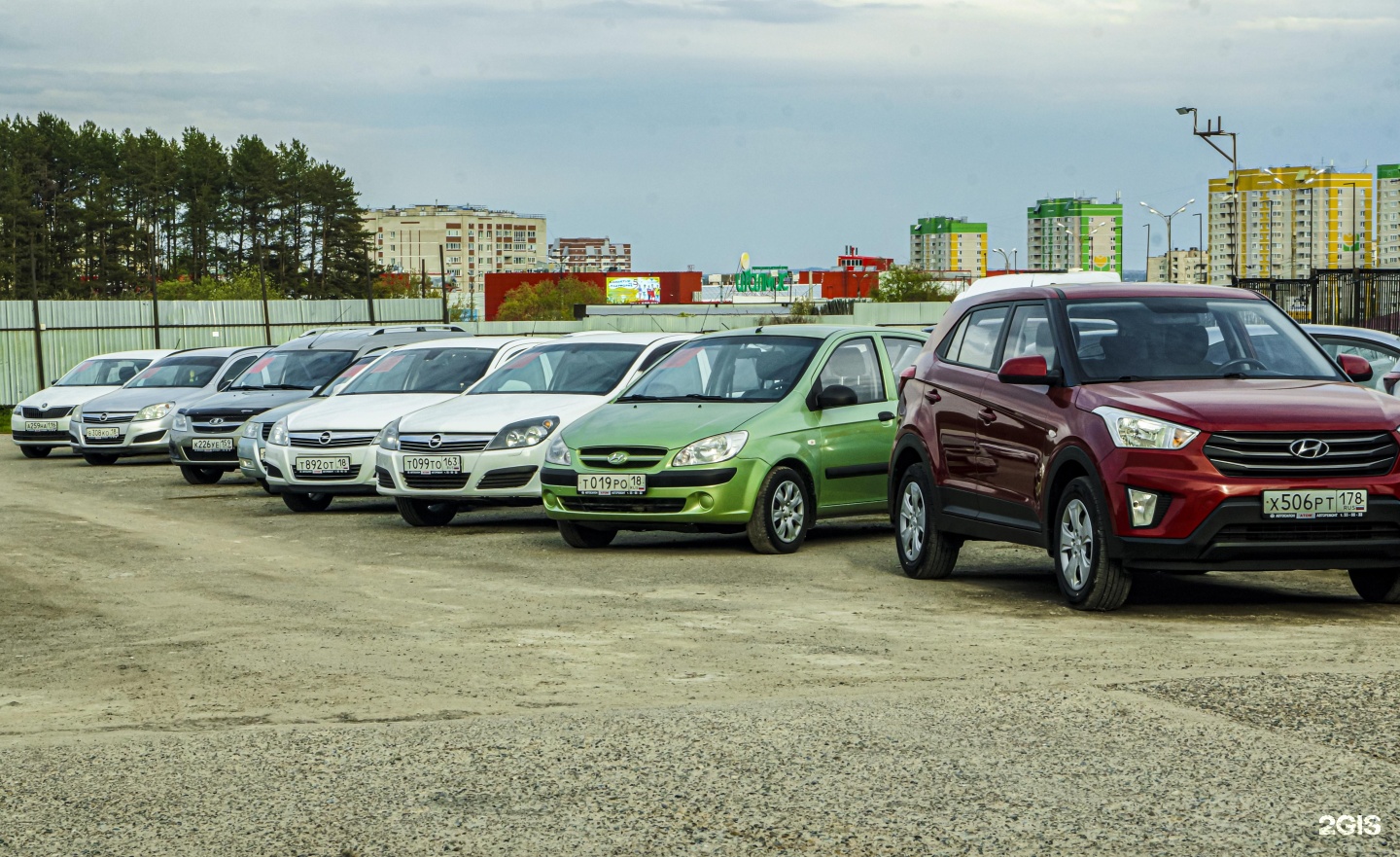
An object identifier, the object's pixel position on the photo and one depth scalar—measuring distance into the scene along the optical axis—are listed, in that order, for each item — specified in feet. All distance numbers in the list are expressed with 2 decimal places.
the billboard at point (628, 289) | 566.35
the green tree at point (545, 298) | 494.59
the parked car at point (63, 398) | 88.48
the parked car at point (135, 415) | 78.74
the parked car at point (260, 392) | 64.23
